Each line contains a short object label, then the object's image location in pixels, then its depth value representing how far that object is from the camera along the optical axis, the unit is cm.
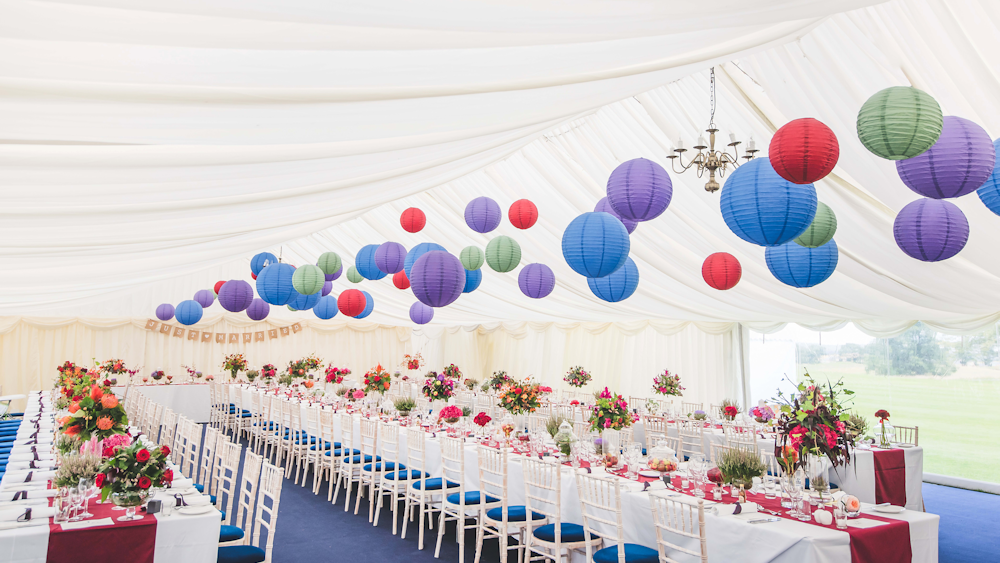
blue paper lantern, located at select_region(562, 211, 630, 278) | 485
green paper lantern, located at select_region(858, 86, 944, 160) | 298
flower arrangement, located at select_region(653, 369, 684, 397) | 1060
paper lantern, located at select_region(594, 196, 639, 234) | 611
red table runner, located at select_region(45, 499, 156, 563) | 321
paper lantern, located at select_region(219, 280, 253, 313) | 992
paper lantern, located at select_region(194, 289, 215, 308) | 1330
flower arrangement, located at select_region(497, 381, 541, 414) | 704
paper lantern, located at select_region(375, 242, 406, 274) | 834
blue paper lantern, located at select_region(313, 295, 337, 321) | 1233
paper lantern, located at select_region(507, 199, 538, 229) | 702
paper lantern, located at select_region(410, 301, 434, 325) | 1148
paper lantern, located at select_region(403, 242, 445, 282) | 746
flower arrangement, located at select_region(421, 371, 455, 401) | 905
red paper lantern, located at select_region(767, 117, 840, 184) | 332
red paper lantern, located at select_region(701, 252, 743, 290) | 615
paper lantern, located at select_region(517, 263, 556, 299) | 732
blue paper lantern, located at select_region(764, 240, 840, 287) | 486
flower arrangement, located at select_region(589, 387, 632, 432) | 574
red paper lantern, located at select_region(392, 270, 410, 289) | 950
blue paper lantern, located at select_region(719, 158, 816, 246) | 376
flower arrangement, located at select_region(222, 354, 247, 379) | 1416
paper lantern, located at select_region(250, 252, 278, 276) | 1005
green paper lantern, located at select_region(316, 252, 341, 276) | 911
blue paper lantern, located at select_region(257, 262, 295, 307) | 831
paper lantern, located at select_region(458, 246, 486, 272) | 741
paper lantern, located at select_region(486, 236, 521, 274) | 704
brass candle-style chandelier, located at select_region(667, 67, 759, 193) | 583
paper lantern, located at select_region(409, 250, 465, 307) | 566
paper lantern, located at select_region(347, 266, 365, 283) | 1071
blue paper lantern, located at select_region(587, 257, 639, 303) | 617
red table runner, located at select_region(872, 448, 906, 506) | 654
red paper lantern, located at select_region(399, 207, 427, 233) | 829
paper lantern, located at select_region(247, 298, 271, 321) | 1228
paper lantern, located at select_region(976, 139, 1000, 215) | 351
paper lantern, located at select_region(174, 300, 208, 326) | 1271
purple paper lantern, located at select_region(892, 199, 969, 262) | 402
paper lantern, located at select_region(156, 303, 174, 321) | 1413
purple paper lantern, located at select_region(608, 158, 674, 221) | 457
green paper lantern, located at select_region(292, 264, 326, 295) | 817
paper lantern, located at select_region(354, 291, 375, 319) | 1132
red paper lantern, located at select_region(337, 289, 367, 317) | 899
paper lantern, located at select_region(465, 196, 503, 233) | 732
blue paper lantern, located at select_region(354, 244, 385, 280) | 886
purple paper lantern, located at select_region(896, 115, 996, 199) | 320
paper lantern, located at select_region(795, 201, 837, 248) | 440
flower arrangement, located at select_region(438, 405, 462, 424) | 712
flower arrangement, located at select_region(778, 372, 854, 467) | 395
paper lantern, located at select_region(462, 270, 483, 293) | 762
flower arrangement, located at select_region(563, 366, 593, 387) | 1250
